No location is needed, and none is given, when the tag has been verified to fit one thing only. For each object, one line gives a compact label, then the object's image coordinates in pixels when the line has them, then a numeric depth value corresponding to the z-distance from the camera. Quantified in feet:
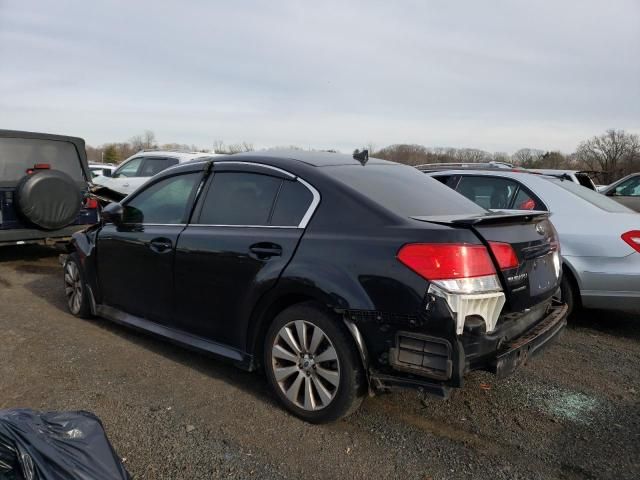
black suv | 22.36
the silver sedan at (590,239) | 14.89
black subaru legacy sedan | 8.67
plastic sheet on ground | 6.23
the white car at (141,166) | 34.19
